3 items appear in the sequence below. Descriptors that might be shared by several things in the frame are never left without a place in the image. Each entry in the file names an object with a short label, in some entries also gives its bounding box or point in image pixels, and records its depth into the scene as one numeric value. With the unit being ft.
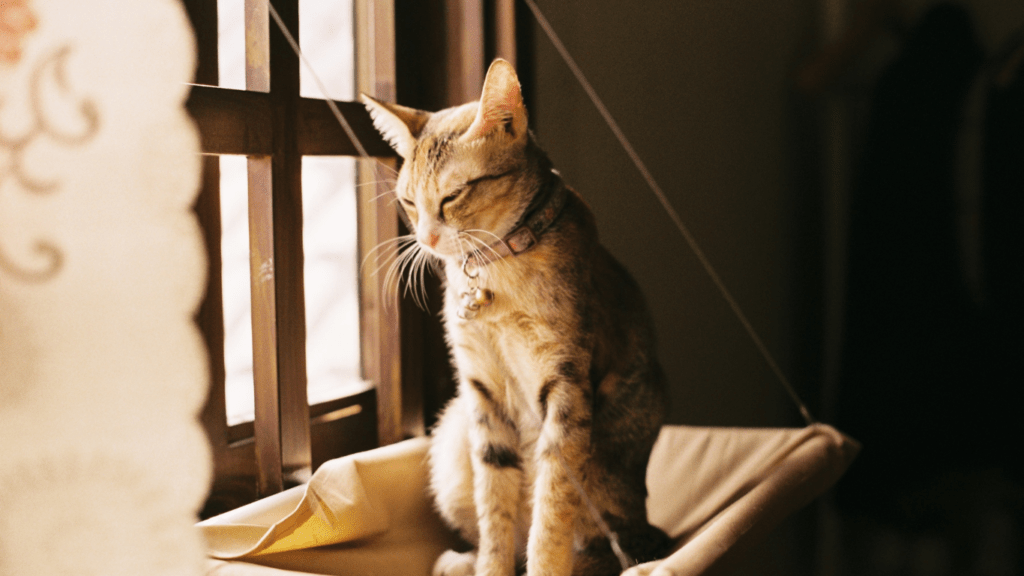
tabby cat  2.57
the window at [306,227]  2.52
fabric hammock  2.37
